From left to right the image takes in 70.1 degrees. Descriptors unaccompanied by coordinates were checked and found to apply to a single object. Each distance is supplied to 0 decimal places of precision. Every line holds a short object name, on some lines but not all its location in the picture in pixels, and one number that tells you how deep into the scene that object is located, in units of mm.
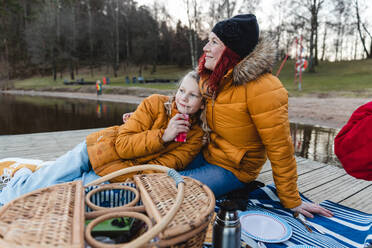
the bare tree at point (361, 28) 26375
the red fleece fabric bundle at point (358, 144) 1094
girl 1835
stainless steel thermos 1190
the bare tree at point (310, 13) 22938
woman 1737
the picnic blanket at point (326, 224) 1630
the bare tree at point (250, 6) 18391
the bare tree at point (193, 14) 17750
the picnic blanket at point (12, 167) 2209
